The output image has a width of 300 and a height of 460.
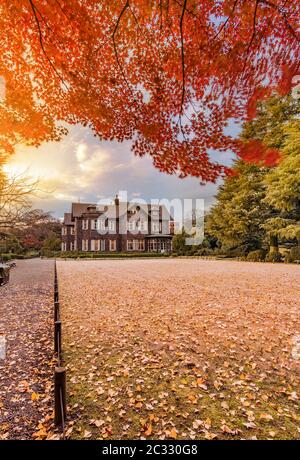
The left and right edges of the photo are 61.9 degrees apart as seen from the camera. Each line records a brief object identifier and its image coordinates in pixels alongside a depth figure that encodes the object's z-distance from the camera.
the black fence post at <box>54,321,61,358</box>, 4.47
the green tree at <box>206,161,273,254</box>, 28.83
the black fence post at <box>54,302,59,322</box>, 5.35
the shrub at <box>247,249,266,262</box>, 28.19
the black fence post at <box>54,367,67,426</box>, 3.06
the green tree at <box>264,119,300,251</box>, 20.84
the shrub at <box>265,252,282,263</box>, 25.89
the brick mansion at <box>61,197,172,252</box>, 48.97
